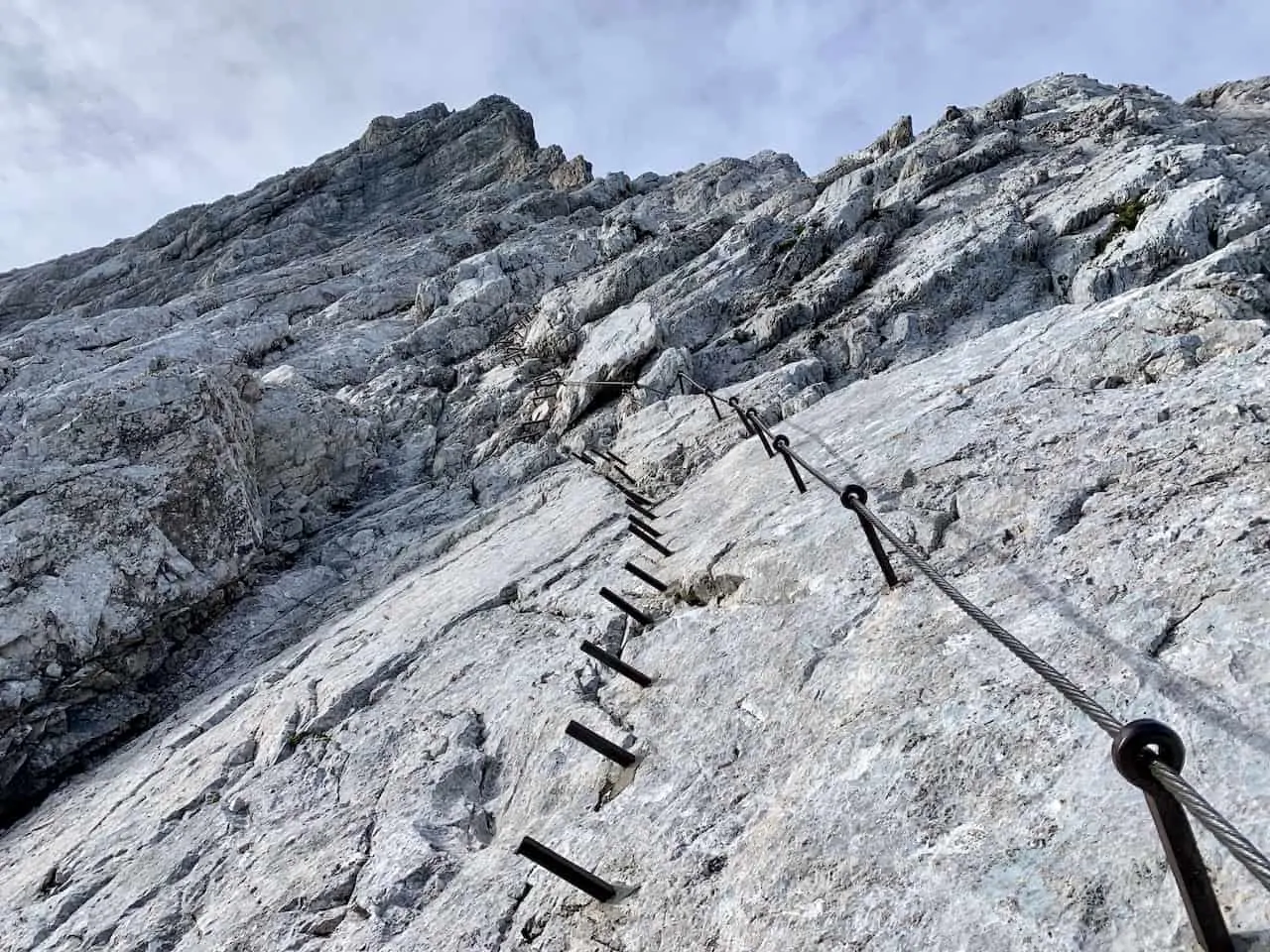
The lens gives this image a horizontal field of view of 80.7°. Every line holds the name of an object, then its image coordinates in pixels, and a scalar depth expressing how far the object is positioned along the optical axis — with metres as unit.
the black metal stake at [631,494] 18.08
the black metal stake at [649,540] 13.96
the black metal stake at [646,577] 12.23
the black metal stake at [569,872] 6.64
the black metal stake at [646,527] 15.09
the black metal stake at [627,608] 11.49
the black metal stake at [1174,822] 3.61
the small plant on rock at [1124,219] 21.36
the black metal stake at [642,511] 16.83
